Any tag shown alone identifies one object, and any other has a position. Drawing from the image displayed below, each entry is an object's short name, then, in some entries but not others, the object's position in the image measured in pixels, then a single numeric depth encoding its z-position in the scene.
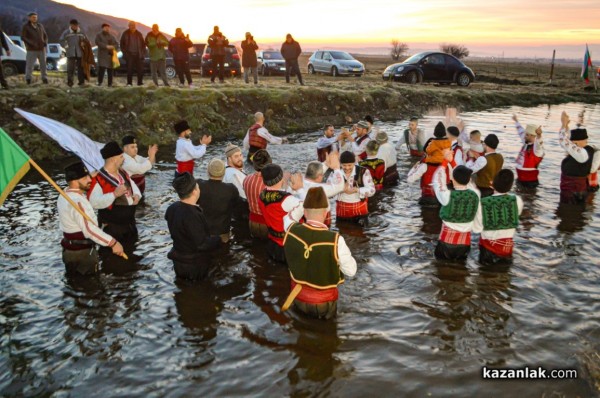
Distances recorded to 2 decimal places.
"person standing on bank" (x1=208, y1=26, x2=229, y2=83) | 22.30
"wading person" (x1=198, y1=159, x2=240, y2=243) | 8.20
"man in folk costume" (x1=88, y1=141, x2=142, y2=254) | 7.83
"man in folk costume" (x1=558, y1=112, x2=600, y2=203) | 10.59
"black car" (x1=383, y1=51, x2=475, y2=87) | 31.48
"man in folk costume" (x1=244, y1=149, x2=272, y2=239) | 8.50
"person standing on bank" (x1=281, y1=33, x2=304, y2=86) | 23.86
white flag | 6.57
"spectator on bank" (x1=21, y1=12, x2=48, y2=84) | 16.81
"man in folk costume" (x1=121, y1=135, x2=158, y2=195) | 9.74
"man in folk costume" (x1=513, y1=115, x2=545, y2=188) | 11.90
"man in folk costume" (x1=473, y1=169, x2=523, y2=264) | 7.70
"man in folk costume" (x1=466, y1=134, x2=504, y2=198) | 10.80
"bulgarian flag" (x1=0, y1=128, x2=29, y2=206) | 6.13
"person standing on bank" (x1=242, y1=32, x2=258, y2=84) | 22.57
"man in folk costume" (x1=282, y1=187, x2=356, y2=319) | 5.77
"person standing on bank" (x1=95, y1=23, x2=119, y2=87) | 17.59
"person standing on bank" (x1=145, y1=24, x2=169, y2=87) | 19.00
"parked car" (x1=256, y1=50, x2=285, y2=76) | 32.81
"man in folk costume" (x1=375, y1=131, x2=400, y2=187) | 11.68
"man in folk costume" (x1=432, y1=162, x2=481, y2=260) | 7.73
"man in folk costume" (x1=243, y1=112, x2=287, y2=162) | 13.05
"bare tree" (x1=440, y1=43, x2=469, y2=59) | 69.00
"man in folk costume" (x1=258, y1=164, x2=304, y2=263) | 7.32
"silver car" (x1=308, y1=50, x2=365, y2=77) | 33.84
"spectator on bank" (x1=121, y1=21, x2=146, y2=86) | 18.30
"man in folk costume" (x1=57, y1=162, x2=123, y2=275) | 7.08
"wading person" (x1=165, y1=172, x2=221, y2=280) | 7.01
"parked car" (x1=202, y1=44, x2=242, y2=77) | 29.16
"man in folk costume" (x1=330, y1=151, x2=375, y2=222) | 9.26
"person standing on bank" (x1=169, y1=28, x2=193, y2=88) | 20.11
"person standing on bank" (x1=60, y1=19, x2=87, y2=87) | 17.47
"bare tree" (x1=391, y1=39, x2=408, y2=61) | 80.91
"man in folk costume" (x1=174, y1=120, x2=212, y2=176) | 10.67
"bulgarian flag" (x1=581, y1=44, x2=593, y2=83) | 24.92
